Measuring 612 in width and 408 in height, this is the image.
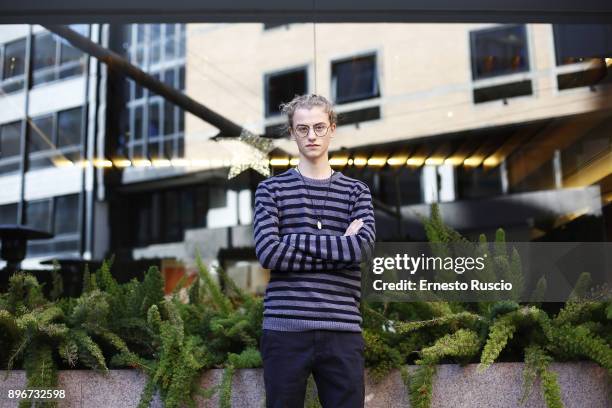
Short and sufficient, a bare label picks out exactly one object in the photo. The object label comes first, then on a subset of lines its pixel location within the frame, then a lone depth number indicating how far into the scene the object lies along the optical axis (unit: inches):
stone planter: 116.7
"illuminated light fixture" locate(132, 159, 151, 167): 242.8
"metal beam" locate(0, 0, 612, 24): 150.9
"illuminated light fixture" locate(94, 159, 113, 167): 240.4
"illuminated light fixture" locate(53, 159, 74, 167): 234.1
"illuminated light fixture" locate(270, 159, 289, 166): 203.8
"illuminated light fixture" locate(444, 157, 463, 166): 234.8
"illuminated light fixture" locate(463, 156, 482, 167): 237.8
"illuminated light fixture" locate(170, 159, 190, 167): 240.4
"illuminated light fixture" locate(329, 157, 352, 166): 190.4
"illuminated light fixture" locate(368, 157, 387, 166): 218.8
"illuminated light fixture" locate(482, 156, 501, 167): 242.1
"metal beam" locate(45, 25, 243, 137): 220.5
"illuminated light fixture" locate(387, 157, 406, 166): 225.1
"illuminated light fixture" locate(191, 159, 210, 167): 235.9
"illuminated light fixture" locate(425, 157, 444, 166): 230.8
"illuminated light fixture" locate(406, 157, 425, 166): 227.9
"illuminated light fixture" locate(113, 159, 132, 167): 240.8
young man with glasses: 85.4
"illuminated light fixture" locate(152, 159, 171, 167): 242.1
